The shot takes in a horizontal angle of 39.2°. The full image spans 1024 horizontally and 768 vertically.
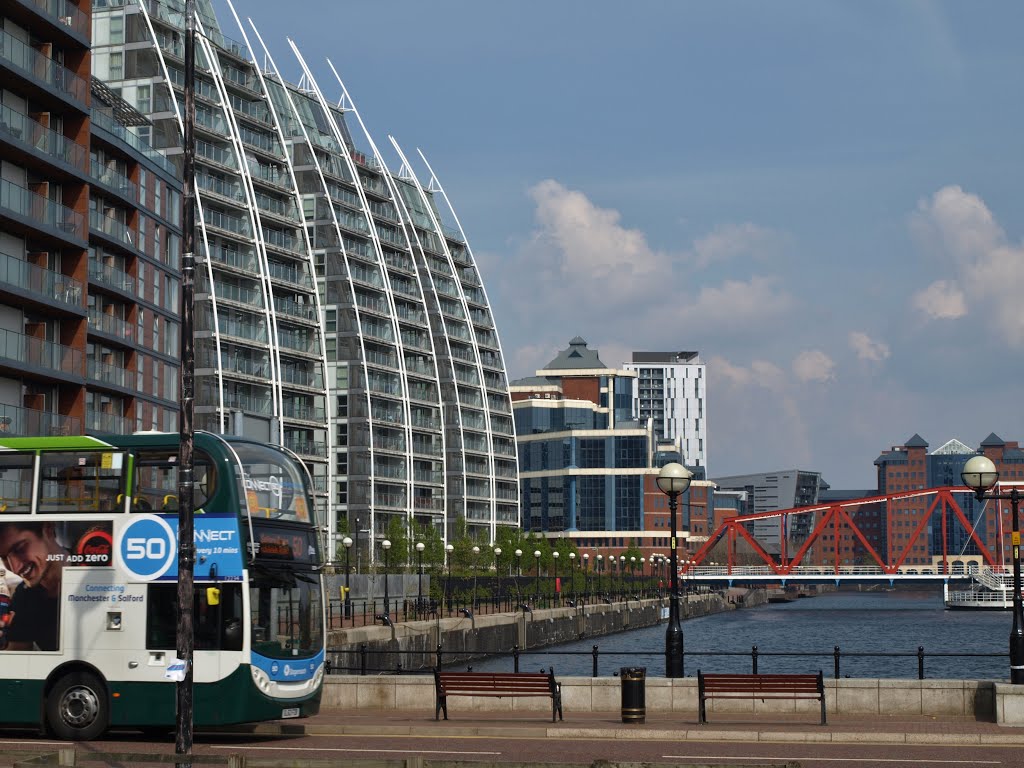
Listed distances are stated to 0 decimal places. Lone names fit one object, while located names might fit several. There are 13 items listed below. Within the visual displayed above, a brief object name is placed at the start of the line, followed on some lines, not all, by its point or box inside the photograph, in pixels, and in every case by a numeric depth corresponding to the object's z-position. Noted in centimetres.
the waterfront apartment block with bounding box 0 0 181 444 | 5825
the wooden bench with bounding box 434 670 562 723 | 2928
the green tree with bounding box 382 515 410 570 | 12975
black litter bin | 2827
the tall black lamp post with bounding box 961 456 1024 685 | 2966
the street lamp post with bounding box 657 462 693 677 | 3181
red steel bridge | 19188
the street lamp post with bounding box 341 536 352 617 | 7306
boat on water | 19200
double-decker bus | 2564
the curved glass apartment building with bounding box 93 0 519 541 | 11825
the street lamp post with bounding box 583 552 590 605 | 15305
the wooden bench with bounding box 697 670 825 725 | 2809
